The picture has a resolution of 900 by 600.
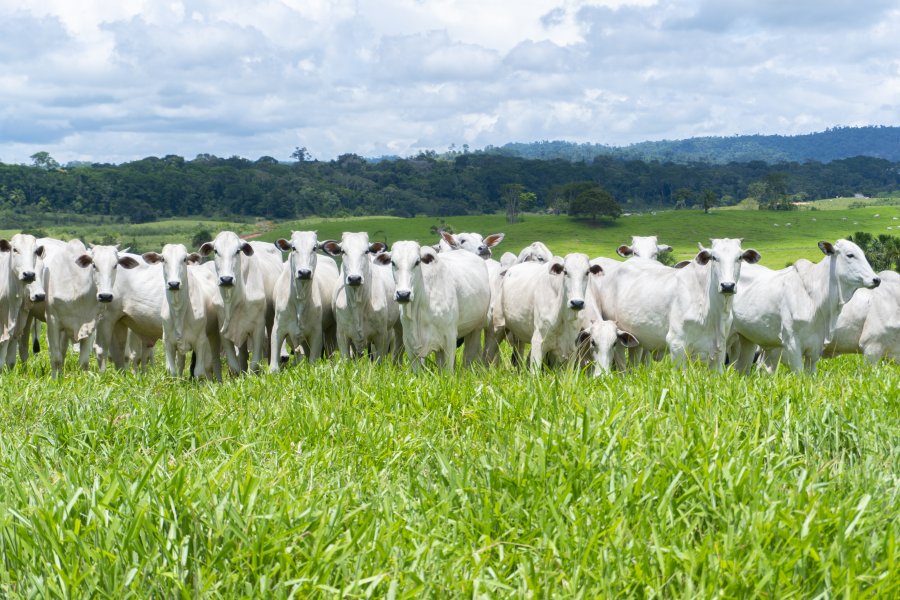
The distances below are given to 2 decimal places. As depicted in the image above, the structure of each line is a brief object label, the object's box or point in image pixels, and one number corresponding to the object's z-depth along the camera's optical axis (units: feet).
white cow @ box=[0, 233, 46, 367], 45.24
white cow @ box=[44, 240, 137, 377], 44.21
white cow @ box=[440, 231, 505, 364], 47.34
